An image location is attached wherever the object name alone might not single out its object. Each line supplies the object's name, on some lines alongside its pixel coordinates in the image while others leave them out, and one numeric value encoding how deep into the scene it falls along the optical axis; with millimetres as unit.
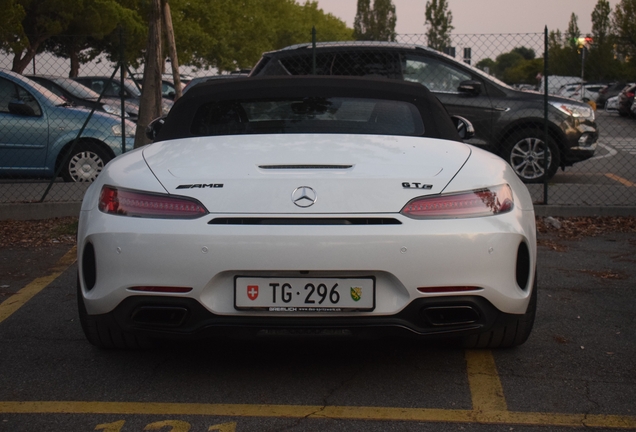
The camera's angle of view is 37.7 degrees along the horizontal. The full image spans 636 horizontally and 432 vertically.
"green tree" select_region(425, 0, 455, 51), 123125
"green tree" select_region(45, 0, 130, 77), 37719
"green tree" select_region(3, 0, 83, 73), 33812
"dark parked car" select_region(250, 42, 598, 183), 11062
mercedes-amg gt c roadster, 3510
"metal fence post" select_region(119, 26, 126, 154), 9180
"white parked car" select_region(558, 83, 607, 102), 39919
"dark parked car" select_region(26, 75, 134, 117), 13609
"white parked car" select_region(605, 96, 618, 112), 36919
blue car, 11133
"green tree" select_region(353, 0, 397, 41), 112750
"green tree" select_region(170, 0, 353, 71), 45250
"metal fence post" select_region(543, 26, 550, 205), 8824
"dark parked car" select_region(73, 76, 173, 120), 18484
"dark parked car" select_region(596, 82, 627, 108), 43000
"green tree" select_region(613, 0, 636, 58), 65750
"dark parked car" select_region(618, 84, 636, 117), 31823
